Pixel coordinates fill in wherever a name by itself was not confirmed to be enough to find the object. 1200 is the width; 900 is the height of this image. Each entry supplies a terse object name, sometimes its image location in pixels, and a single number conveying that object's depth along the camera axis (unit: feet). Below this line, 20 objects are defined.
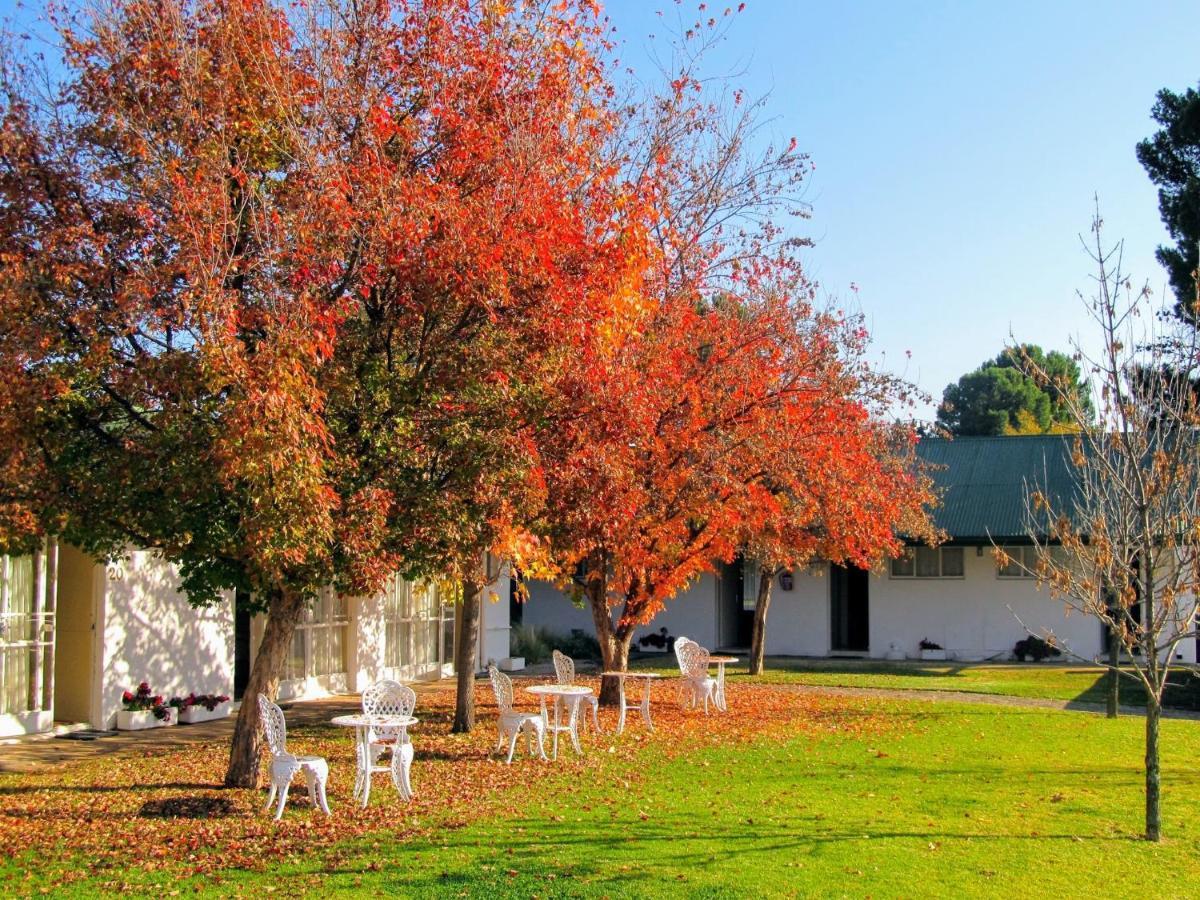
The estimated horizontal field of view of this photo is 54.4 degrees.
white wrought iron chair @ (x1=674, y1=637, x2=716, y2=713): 52.19
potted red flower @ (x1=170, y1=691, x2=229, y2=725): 47.34
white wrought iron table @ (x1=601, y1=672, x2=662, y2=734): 44.98
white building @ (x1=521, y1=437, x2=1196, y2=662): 85.35
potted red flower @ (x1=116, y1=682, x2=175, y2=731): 44.47
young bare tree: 26.55
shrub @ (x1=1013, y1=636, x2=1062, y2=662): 84.64
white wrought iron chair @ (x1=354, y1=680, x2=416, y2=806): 31.14
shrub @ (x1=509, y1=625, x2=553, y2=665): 84.94
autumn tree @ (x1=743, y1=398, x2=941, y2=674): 49.85
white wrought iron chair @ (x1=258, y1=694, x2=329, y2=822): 29.19
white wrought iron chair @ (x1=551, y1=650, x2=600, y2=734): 45.60
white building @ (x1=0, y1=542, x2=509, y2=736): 41.57
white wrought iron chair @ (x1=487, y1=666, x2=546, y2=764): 38.29
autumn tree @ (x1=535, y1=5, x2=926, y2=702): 45.19
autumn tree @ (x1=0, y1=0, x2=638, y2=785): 26.66
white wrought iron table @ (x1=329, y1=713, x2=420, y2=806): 31.07
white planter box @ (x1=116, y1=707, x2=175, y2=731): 44.37
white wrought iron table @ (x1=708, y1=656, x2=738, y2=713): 53.11
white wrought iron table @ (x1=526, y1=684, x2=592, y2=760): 39.22
